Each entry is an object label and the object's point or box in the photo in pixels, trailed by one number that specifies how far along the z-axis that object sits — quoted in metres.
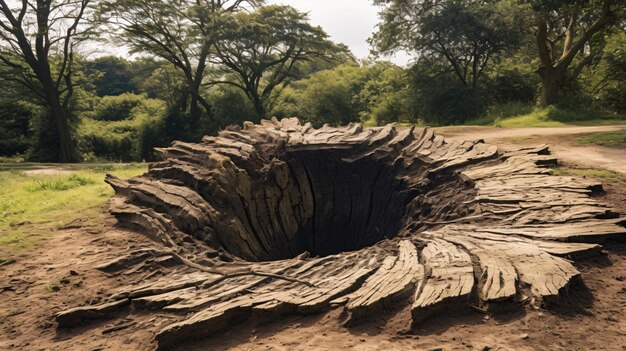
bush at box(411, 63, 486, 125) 16.09
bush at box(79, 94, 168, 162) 22.19
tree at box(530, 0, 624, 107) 11.57
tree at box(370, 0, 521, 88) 15.71
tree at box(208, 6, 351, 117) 21.09
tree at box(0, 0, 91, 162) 15.91
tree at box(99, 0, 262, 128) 20.12
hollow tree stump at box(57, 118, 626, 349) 2.96
